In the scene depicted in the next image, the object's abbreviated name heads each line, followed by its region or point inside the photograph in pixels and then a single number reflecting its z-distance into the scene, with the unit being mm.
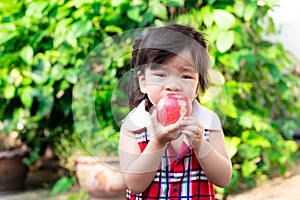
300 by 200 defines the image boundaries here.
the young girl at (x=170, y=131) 1027
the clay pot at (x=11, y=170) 3350
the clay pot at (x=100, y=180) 2828
